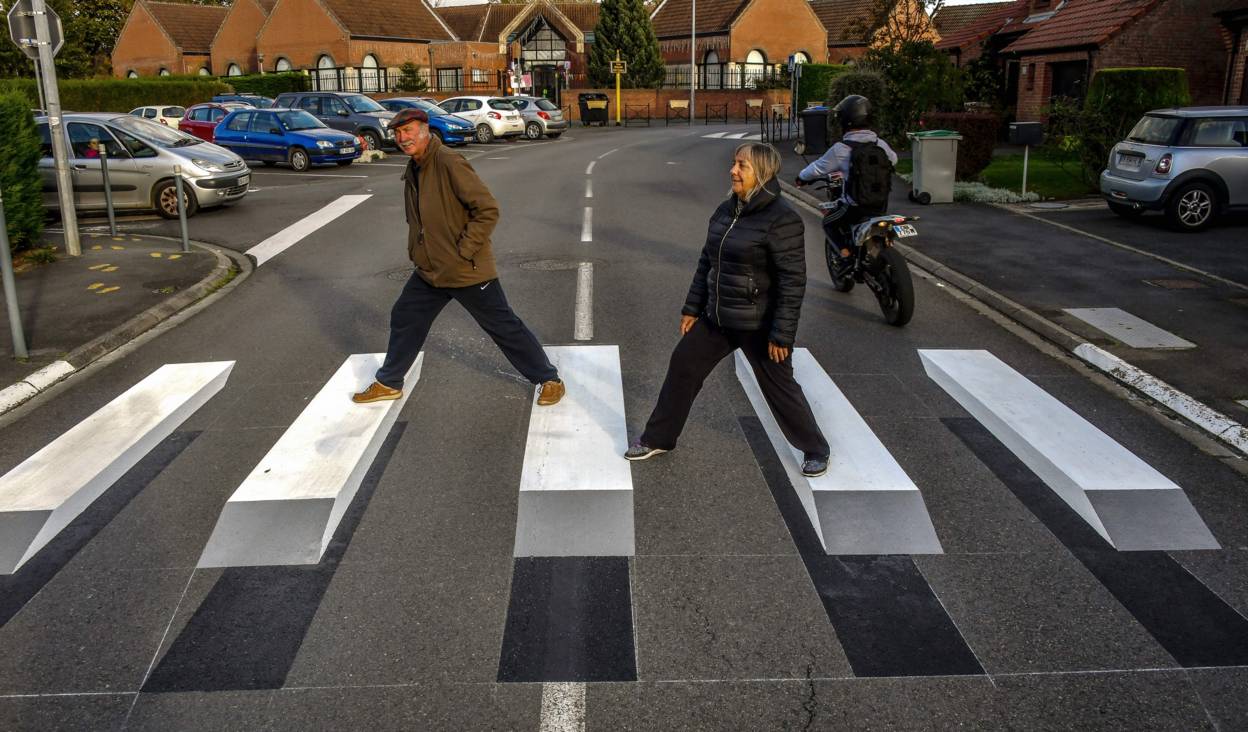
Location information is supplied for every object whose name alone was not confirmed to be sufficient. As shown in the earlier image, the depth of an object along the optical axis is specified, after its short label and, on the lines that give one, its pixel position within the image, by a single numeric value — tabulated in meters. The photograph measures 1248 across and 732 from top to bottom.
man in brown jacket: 6.64
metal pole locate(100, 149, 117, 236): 14.14
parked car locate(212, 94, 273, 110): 37.31
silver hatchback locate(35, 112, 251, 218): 16.33
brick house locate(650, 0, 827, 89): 60.69
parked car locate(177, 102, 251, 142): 28.98
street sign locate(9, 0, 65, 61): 12.30
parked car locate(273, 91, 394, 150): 29.98
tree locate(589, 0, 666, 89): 56.03
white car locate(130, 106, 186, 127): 36.86
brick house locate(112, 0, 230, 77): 66.94
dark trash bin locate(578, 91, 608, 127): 50.34
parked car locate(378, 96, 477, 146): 32.09
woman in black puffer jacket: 5.40
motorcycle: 9.08
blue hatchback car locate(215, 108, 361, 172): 25.25
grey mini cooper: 14.26
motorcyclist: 9.22
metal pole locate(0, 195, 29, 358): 7.93
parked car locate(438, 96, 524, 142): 34.94
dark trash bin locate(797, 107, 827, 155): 24.95
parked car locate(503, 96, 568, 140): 37.22
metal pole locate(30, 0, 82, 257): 12.34
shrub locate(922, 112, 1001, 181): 19.53
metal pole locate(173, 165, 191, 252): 13.02
